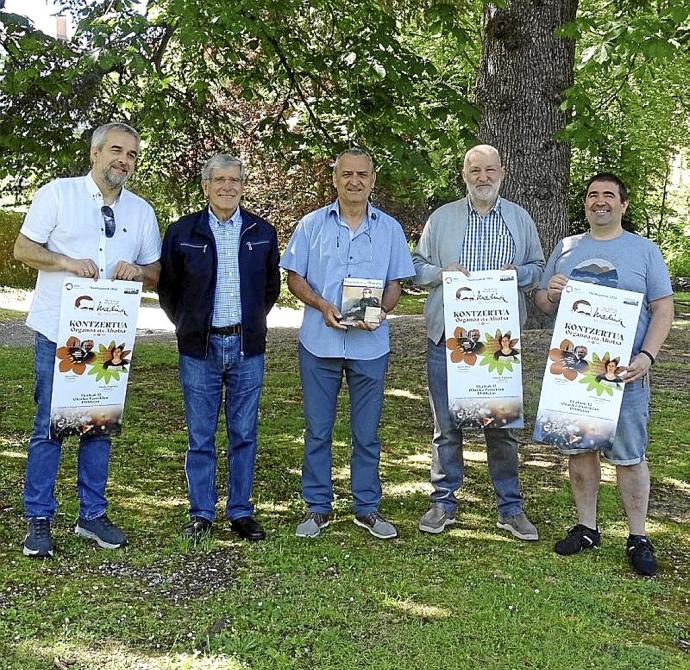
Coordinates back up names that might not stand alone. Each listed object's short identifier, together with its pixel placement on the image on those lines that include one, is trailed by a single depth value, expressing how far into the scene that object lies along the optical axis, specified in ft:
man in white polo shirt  14.96
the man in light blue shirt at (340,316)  16.17
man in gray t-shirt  15.26
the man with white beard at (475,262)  16.35
